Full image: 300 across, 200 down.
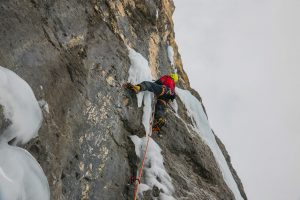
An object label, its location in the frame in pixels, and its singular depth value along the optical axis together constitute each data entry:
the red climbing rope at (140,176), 5.72
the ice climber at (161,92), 7.52
